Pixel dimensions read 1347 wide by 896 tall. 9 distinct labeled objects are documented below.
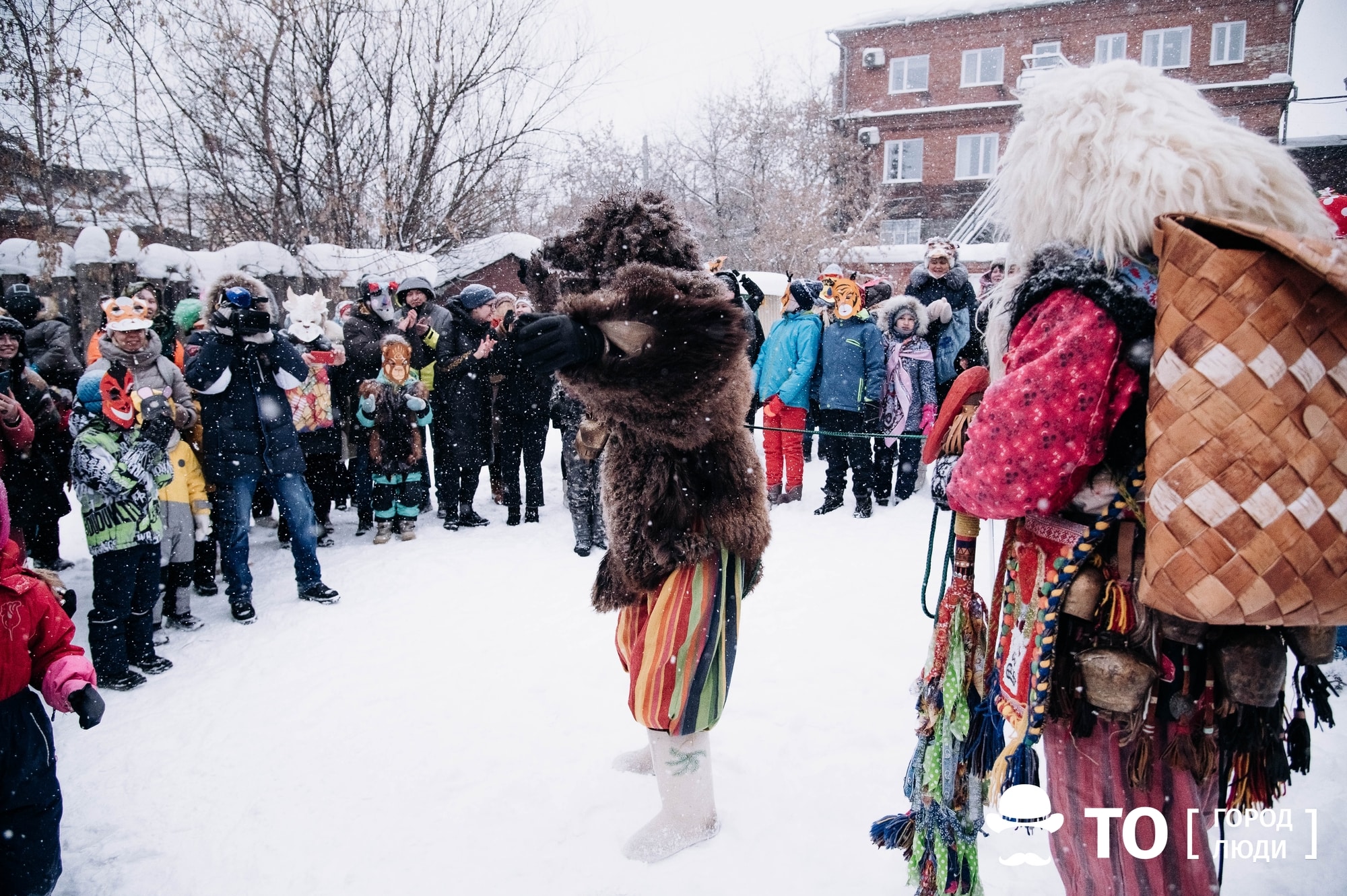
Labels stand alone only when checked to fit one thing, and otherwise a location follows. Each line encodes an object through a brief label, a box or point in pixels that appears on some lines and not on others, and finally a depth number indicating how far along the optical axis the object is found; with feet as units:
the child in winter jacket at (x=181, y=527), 13.29
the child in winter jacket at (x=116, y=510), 11.22
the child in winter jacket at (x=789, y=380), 20.92
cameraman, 13.83
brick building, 71.87
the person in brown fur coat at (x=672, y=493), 6.28
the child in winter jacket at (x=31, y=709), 6.45
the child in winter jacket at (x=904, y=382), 20.63
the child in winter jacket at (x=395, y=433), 18.60
